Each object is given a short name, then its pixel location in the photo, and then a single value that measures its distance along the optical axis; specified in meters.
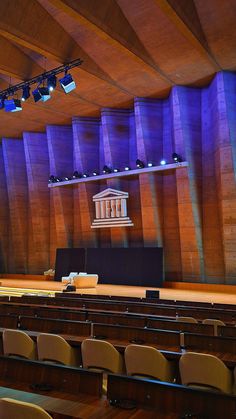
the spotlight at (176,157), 13.98
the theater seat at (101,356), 3.20
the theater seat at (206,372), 2.76
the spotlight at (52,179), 18.09
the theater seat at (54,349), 3.42
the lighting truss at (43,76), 10.51
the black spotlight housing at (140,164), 15.03
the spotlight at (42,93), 10.70
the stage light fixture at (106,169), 16.17
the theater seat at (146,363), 2.98
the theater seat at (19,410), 1.67
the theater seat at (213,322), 4.86
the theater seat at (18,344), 3.65
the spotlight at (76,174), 17.28
